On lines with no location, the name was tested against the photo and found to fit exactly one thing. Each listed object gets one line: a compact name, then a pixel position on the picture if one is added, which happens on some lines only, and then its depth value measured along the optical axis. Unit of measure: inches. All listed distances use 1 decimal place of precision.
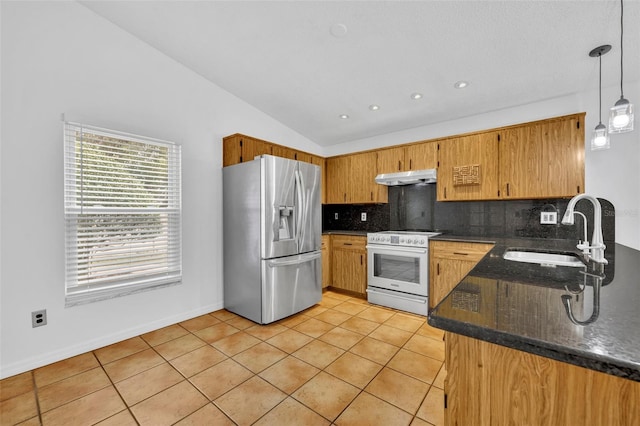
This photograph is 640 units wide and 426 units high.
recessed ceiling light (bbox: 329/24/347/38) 86.0
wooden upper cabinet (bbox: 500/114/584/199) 104.2
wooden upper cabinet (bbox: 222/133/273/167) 124.8
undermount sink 73.4
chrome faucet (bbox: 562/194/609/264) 58.4
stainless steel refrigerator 110.4
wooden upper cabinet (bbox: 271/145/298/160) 138.9
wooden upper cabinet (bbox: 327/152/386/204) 156.0
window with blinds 90.2
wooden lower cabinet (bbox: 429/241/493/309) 110.9
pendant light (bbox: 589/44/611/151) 77.9
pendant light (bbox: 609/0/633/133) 60.4
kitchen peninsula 23.5
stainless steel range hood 131.1
